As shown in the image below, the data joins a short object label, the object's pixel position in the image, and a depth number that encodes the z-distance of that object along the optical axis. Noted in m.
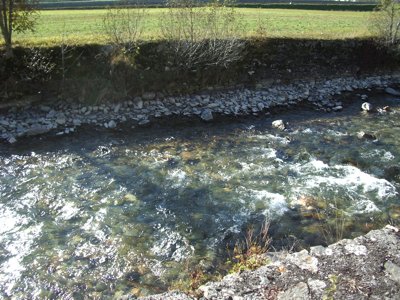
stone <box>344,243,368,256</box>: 6.09
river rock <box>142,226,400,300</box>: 5.35
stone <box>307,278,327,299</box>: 5.33
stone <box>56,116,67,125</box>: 17.11
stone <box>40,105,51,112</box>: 17.56
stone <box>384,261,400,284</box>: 5.54
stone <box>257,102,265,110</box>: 19.87
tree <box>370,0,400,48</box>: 25.83
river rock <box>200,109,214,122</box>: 18.45
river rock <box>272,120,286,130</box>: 17.75
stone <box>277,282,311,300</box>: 5.29
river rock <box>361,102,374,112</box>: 20.27
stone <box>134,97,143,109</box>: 18.73
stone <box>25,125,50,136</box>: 16.25
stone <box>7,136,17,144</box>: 15.64
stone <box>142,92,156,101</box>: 19.17
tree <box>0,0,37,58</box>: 17.94
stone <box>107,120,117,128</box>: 17.27
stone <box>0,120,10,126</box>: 16.53
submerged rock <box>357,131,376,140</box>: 16.67
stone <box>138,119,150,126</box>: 17.69
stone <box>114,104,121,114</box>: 18.29
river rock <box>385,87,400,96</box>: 23.14
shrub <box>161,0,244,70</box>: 20.28
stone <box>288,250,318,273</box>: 5.85
